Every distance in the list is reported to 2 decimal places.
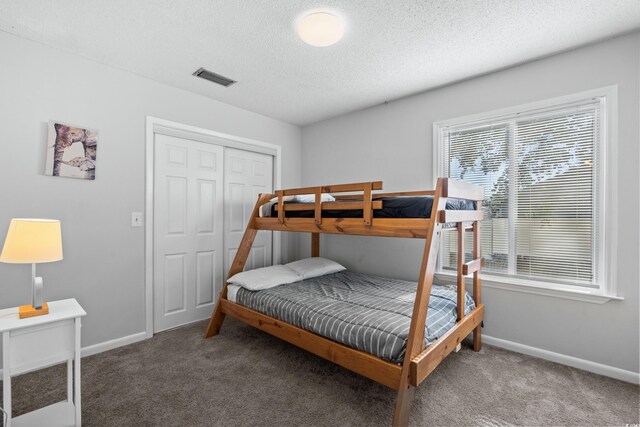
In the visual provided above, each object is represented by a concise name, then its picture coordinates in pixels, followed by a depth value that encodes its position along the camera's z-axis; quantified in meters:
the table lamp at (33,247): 1.51
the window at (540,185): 2.20
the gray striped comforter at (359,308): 1.72
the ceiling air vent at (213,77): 2.59
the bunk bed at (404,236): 1.60
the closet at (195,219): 2.89
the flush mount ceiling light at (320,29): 1.85
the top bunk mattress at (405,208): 1.82
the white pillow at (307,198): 2.56
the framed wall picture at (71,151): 2.22
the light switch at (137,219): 2.64
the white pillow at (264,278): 2.63
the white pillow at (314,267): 3.07
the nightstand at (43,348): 1.39
